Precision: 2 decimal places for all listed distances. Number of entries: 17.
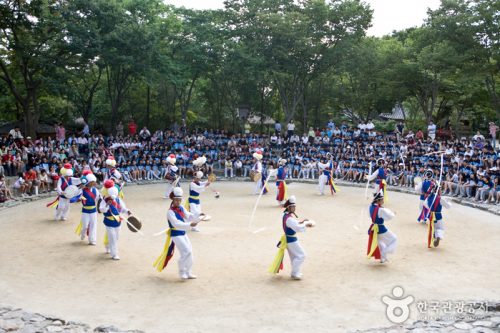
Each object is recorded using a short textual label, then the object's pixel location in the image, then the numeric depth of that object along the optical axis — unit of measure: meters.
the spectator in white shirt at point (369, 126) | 30.12
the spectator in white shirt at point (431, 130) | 27.50
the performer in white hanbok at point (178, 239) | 9.20
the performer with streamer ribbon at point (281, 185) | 17.67
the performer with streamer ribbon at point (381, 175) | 16.78
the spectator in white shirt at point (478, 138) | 23.67
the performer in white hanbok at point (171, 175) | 15.41
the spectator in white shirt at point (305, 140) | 28.61
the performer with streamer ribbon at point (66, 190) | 14.37
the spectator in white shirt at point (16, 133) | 24.49
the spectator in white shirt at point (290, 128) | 31.06
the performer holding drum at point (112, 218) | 10.63
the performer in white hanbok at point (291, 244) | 9.17
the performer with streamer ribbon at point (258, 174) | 19.99
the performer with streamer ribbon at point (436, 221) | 11.62
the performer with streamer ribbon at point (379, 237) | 10.21
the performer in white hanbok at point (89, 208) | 11.97
